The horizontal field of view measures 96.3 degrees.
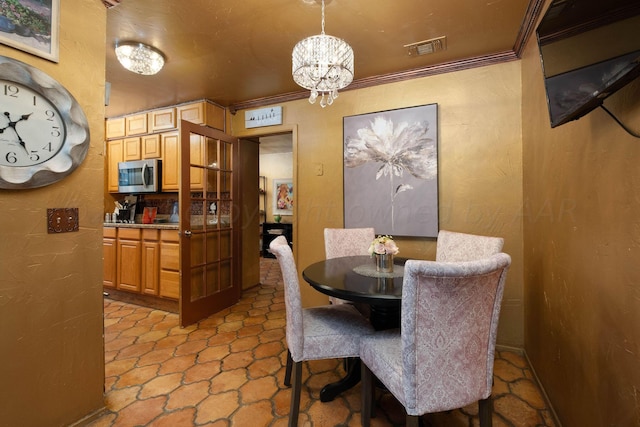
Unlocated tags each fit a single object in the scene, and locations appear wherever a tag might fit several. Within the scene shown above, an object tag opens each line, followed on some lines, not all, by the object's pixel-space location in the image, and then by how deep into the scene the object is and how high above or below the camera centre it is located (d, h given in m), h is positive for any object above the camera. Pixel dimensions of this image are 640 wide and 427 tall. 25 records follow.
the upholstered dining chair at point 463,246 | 1.83 -0.24
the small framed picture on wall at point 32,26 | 1.23 +0.84
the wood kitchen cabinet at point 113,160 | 3.84 +0.72
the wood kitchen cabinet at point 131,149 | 3.69 +0.82
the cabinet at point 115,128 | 3.81 +1.14
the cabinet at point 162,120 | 3.46 +1.14
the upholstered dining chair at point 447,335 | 1.01 -0.47
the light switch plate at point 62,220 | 1.38 -0.04
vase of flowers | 1.75 -0.25
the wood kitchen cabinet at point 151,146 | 3.56 +0.83
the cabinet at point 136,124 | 3.62 +1.14
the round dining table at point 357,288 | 1.35 -0.38
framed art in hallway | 6.51 +0.36
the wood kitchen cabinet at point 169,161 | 3.47 +0.63
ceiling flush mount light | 2.19 +1.22
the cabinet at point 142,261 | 3.06 -0.55
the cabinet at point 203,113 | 3.26 +1.15
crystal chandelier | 1.63 +0.86
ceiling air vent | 2.15 +1.28
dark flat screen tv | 0.81 +0.52
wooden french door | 2.73 -0.13
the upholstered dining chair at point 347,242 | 2.46 -0.26
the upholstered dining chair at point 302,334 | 1.45 -0.65
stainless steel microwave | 3.51 +0.46
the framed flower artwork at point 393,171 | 2.53 +0.38
